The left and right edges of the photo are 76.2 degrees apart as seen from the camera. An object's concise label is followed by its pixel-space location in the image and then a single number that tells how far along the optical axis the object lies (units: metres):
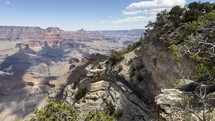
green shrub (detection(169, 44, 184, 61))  13.89
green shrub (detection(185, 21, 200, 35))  16.25
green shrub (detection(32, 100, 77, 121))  14.75
